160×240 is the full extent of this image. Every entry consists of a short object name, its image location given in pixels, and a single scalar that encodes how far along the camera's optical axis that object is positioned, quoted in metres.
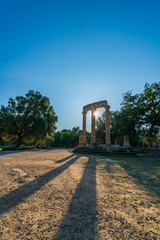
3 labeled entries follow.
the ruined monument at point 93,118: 19.36
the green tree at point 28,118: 22.23
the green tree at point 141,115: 19.34
